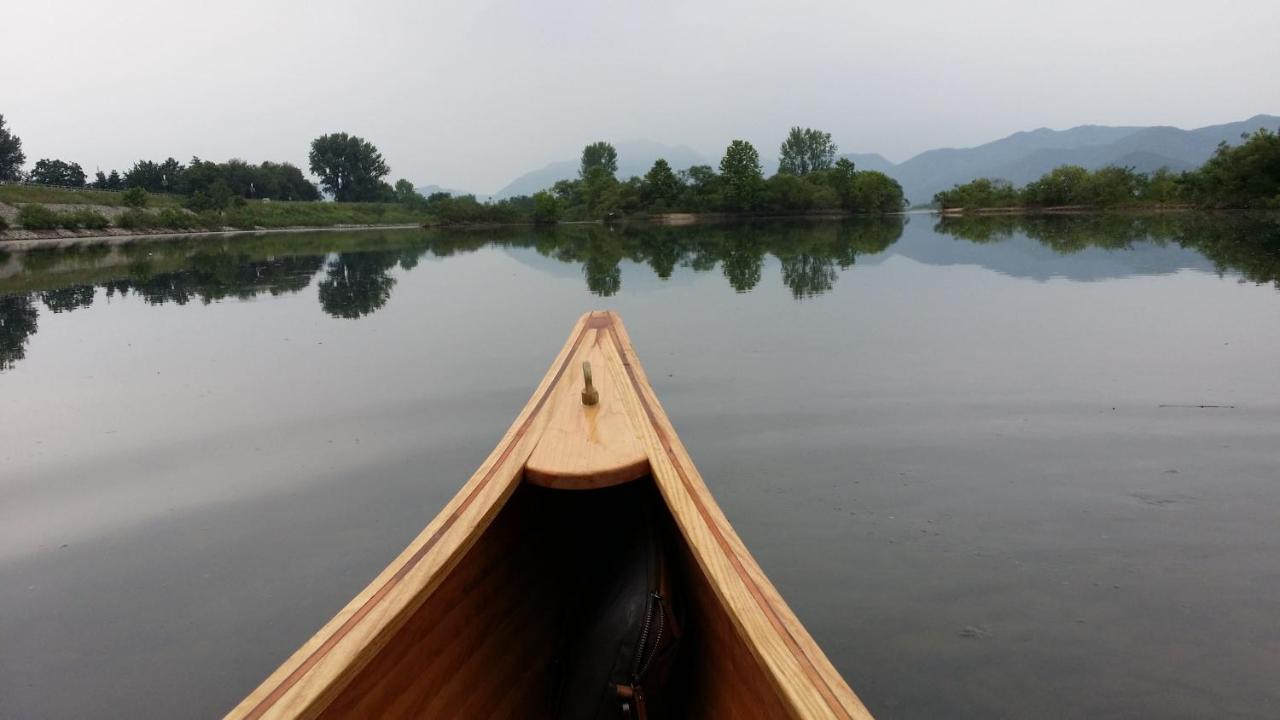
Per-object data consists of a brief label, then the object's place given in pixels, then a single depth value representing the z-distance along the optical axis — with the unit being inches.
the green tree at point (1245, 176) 1359.5
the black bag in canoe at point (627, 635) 78.0
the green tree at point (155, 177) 2229.3
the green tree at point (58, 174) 2087.8
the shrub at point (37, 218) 1353.3
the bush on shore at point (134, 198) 1722.4
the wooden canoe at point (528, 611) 53.0
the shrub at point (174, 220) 1664.6
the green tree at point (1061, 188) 1876.2
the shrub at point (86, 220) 1455.5
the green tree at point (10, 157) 2011.6
